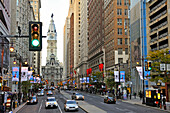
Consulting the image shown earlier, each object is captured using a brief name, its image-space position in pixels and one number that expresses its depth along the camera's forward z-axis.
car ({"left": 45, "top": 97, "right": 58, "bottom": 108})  35.41
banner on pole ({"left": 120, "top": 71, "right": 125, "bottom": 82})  55.09
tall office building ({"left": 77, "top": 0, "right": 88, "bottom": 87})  155.00
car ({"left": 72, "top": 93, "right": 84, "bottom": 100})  54.59
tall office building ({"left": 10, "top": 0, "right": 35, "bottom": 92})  76.89
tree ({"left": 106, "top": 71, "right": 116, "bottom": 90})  68.39
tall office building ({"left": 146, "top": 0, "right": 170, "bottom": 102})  53.66
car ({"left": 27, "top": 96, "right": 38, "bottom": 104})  45.05
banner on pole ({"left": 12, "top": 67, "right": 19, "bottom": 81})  43.47
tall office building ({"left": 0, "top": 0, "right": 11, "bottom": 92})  51.77
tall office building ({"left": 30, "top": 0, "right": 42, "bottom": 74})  186.00
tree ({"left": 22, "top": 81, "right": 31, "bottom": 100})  55.86
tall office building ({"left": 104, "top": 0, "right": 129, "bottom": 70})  90.94
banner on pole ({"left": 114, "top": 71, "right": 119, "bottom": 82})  54.72
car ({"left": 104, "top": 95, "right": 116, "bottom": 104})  44.81
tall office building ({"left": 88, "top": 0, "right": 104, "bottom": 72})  112.50
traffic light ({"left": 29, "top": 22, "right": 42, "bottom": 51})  10.79
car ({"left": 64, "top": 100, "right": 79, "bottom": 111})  30.92
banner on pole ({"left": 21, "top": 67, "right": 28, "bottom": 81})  45.53
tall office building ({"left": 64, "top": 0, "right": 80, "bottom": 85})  187.38
